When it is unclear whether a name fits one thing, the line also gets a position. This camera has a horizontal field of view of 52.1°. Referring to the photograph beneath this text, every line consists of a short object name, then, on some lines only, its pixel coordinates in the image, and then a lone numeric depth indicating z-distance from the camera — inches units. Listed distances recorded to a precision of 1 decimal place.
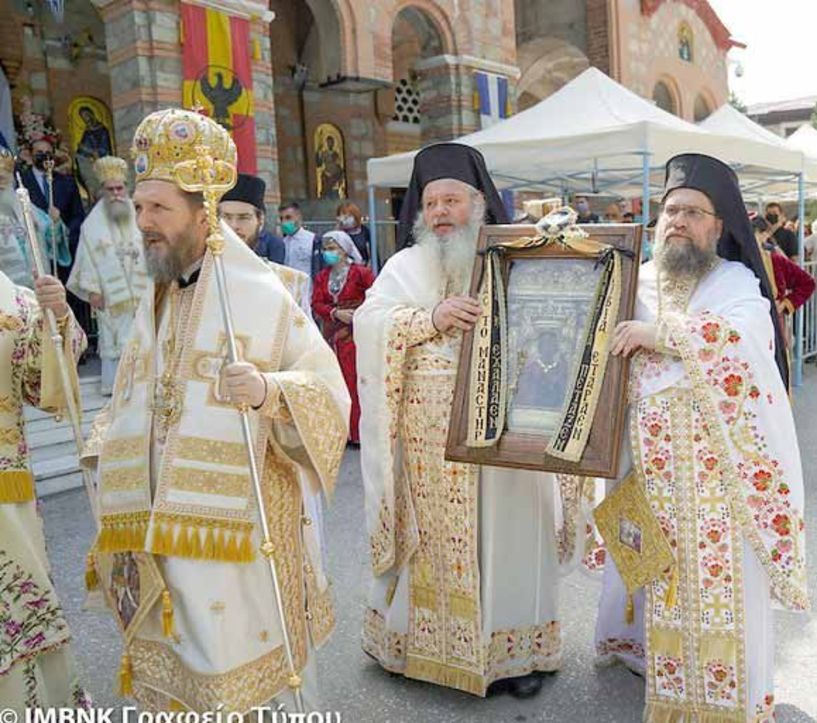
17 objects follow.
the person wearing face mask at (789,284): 310.3
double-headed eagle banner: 370.0
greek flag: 539.5
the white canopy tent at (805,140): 565.9
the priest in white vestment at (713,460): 105.2
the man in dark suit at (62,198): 330.0
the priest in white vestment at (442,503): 122.6
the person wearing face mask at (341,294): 289.4
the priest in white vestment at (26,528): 101.5
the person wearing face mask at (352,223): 377.4
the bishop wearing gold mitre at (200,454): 89.7
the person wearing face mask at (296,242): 357.1
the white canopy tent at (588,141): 305.8
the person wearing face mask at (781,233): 442.3
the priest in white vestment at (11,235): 265.4
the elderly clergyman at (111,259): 294.5
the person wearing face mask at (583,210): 448.1
